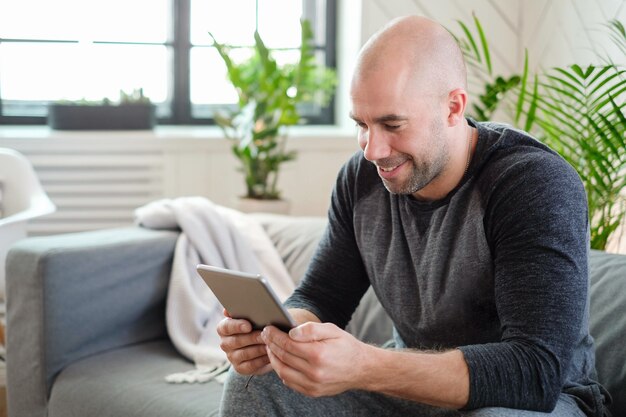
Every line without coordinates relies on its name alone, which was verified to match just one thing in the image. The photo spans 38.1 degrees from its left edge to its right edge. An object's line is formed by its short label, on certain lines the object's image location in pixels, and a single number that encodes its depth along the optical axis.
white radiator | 3.31
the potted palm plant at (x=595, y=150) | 2.05
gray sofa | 2.03
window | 3.58
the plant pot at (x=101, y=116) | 3.39
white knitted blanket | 2.29
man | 1.39
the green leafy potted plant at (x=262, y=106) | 3.22
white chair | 2.93
